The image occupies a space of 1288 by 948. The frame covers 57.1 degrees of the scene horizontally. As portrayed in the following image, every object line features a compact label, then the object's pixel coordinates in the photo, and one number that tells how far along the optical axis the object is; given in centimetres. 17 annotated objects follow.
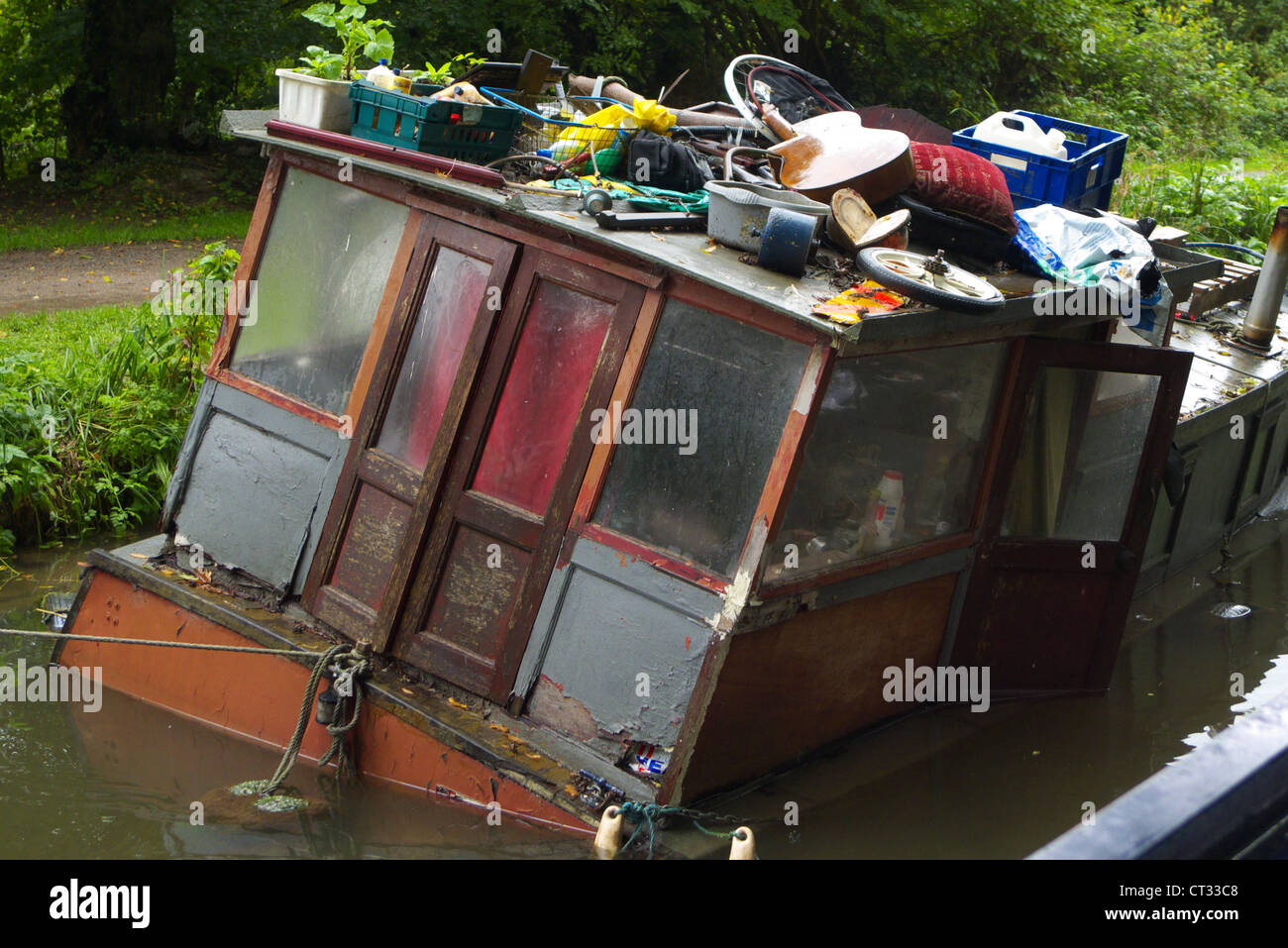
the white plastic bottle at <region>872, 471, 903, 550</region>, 530
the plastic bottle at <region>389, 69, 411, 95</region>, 564
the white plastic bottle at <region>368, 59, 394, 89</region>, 562
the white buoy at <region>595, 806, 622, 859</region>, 443
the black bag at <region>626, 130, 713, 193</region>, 569
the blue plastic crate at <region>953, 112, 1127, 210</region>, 613
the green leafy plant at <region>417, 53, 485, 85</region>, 586
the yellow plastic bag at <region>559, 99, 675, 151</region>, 582
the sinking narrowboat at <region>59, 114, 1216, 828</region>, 471
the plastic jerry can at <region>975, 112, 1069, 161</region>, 623
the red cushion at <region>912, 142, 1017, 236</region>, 537
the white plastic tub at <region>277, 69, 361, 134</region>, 565
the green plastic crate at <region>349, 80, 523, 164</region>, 533
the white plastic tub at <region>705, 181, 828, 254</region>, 474
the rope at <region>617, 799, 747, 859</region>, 453
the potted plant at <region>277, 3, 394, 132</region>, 564
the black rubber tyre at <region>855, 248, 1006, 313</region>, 447
